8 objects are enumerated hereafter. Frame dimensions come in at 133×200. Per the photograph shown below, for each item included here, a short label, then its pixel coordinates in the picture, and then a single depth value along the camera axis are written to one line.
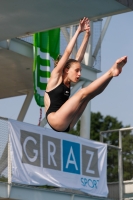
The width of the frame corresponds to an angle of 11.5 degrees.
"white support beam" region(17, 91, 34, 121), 21.78
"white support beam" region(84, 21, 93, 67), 20.39
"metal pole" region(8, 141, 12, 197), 14.66
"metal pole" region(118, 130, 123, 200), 18.15
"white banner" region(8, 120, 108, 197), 15.11
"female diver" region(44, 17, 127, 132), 9.14
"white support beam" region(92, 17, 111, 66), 20.44
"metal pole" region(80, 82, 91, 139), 20.97
